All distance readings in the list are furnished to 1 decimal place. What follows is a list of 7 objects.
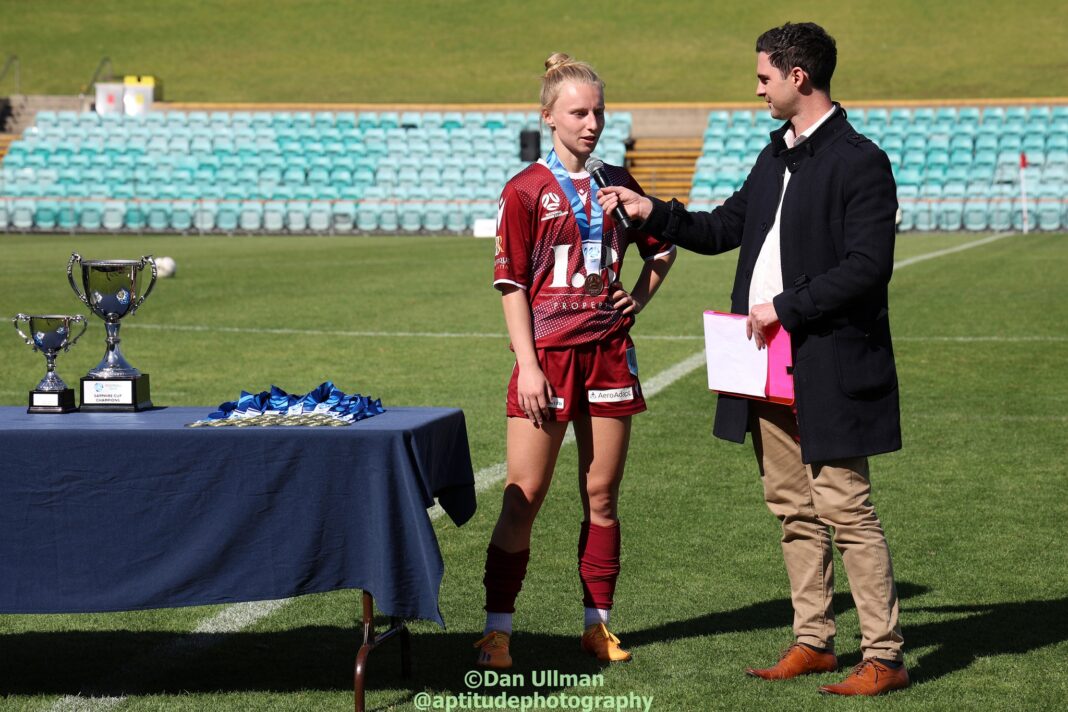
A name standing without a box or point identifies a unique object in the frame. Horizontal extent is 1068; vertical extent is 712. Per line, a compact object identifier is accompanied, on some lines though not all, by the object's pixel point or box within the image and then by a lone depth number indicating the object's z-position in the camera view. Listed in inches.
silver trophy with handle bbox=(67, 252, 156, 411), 344.5
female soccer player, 330.3
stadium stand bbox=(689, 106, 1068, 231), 2586.1
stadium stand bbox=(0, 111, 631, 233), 2790.4
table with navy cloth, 312.2
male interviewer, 313.4
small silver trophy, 338.6
